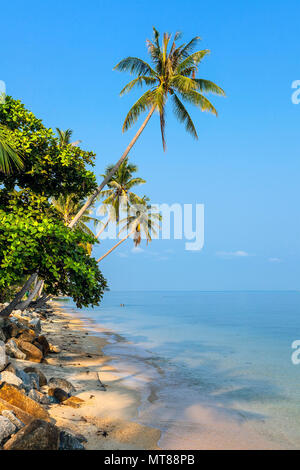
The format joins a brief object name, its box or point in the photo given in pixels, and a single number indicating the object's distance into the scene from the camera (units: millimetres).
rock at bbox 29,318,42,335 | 21103
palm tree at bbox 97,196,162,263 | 38738
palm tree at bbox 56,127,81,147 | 30094
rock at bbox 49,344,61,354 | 16516
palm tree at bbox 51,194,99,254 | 28958
